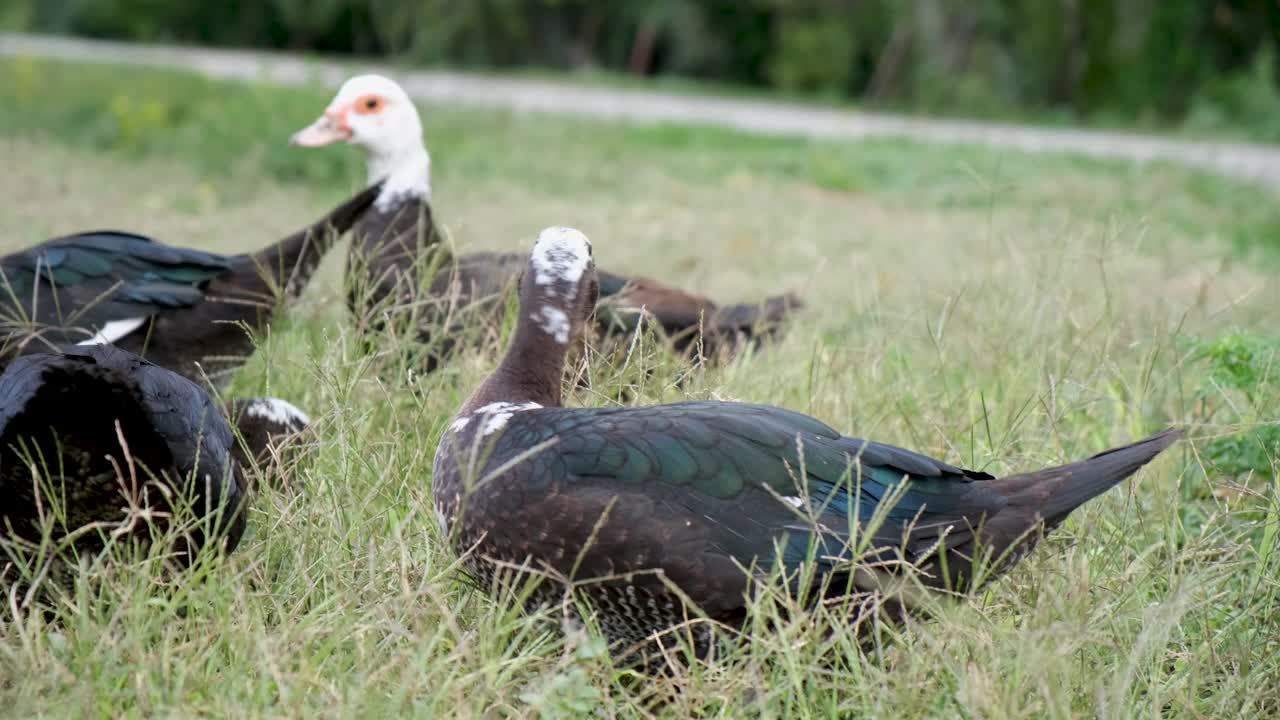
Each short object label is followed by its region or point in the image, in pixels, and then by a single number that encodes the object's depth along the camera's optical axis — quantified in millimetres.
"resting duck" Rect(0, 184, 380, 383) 4035
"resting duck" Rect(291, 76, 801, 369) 4148
